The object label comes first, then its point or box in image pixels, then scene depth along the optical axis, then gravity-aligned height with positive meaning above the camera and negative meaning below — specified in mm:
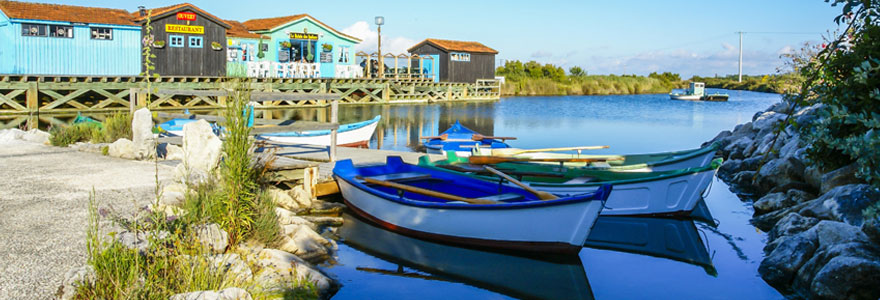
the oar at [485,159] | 12555 -875
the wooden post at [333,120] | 11977 -193
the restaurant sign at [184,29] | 32531 +3669
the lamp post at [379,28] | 43594 +5117
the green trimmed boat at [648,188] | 10445 -1136
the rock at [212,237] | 6179 -1163
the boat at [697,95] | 59069 +1573
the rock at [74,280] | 4910 -1235
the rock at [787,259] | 7594 -1597
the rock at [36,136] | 14289 -645
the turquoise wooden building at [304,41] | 37344 +3684
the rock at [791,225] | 8828 -1423
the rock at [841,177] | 9758 -860
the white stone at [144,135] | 11570 -477
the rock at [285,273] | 6207 -1513
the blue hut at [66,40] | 28797 +2763
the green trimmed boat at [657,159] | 12859 -882
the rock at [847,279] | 6320 -1515
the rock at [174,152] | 11844 -783
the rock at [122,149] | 11664 -717
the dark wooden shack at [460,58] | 50625 +3886
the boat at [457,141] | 17867 -805
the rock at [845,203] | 8148 -1074
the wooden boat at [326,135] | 17317 -681
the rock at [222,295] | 4922 -1347
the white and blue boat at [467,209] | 7910 -1214
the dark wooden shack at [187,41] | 32219 +3139
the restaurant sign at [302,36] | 37700 +3906
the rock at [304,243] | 7691 -1532
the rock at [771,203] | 11148 -1418
